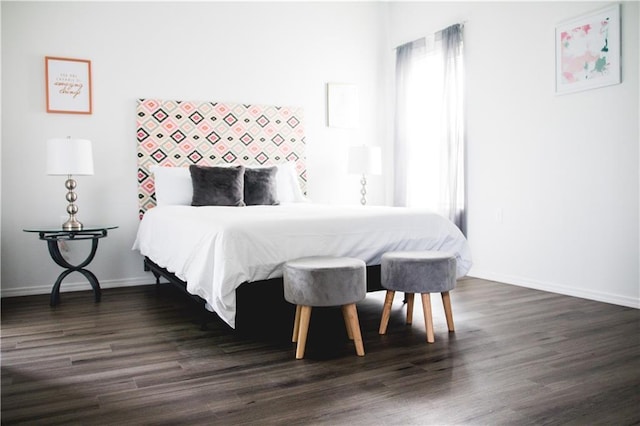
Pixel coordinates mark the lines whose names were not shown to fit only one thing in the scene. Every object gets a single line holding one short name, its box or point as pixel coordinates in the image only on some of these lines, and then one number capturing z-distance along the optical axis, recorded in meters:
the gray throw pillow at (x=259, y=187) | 4.39
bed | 2.82
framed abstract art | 3.61
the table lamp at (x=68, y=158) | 3.89
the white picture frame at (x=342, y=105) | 5.59
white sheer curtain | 4.91
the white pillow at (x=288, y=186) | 4.77
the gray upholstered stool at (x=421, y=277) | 2.87
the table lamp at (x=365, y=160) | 5.25
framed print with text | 4.32
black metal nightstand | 3.86
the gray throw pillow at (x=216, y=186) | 4.21
